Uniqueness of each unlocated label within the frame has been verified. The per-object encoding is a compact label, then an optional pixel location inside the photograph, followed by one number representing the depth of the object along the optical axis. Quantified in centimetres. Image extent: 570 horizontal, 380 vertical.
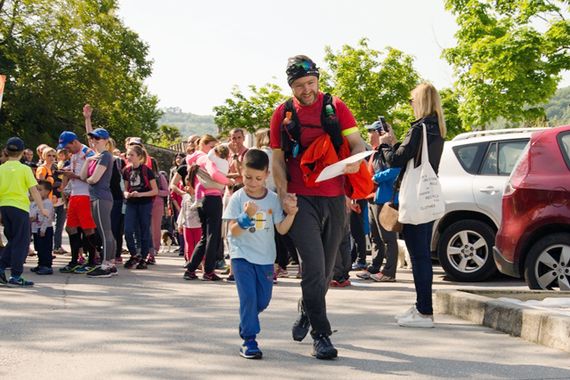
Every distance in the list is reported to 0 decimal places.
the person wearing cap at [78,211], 1227
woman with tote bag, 767
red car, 925
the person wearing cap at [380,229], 1139
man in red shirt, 623
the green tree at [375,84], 6662
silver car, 1180
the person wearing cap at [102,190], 1192
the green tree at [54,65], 4888
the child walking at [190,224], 1298
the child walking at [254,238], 617
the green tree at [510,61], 3328
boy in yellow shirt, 1082
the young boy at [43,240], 1234
